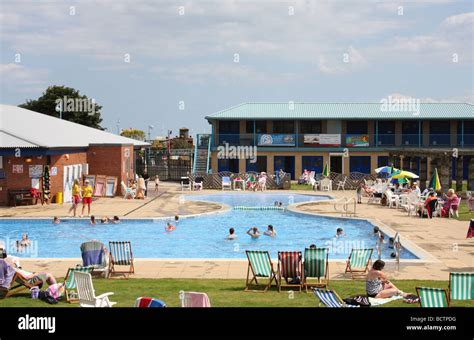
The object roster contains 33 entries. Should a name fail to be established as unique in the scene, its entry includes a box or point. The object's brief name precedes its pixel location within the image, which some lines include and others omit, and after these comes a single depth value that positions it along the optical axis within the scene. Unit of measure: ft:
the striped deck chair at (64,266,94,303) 34.45
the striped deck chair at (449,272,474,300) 32.86
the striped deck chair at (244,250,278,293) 38.22
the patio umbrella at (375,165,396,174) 103.90
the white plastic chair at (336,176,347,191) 116.30
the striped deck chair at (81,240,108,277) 41.83
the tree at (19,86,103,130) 235.81
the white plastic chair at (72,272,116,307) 31.68
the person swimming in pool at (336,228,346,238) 60.53
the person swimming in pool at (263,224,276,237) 66.54
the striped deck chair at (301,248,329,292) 38.19
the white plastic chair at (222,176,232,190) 116.37
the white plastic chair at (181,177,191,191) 116.06
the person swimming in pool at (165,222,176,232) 68.13
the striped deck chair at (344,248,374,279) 41.96
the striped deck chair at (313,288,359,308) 30.40
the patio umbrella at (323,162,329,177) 117.80
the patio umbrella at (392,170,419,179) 91.25
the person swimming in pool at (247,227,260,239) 65.16
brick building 85.51
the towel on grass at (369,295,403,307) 33.07
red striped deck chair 38.19
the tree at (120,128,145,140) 313.57
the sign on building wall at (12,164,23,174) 85.92
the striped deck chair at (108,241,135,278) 42.61
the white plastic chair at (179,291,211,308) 28.12
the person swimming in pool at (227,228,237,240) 63.70
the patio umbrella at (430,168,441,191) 78.59
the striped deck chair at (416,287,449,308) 29.89
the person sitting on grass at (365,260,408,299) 34.37
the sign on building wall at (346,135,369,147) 140.67
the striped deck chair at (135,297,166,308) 26.94
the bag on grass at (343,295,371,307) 32.37
